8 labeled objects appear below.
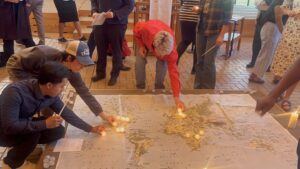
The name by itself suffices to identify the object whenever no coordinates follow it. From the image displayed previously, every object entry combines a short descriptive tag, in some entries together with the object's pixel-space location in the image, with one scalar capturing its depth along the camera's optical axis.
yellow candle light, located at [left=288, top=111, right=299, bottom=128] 1.62
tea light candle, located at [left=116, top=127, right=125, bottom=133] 2.14
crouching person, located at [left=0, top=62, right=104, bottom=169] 1.64
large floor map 1.85
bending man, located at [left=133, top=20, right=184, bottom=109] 2.48
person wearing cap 1.89
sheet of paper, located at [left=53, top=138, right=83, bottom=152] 1.91
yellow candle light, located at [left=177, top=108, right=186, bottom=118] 2.41
